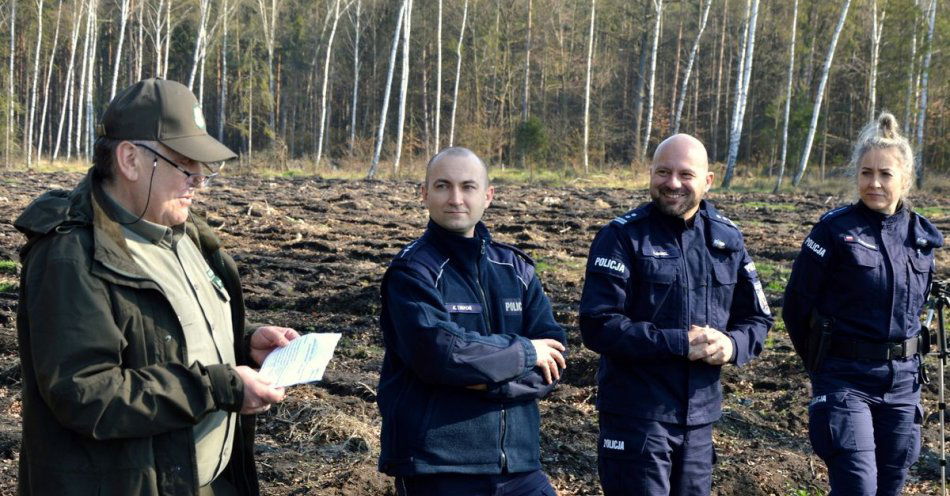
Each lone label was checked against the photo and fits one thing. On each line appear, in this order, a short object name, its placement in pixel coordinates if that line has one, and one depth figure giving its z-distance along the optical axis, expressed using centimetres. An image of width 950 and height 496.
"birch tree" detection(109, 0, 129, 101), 3753
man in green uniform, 234
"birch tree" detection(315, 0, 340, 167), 4028
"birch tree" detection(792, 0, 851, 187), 2838
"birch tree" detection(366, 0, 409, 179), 3303
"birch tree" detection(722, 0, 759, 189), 2989
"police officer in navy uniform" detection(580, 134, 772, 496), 362
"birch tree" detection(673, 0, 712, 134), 3604
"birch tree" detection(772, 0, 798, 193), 3042
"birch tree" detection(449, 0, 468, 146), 4028
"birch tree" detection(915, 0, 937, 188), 2995
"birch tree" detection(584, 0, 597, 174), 3831
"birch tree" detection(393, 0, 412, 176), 3284
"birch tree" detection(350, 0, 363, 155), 4279
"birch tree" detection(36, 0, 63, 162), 4406
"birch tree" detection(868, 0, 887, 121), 3186
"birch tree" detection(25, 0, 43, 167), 3900
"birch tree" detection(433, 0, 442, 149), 3781
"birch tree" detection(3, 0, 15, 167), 3858
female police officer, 413
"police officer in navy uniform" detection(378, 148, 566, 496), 305
